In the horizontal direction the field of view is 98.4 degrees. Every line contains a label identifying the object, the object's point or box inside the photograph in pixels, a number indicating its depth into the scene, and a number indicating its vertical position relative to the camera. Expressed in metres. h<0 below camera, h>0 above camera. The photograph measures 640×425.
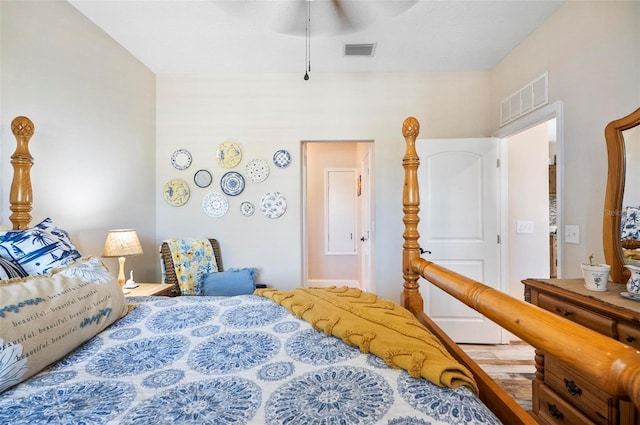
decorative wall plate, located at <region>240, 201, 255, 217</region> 2.96 +0.08
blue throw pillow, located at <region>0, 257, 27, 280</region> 1.00 -0.20
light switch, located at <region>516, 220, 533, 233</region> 2.72 -0.12
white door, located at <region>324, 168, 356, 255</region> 4.67 +0.07
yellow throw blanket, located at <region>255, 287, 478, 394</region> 0.74 -0.41
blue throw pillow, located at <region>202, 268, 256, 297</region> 2.53 -0.64
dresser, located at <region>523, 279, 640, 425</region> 1.14 -0.79
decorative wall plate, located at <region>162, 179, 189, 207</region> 2.96 +0.25
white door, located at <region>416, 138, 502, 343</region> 2.64 -0.05
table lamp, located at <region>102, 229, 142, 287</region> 2.02 -0.22
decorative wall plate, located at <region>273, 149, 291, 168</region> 2.96 +0.61
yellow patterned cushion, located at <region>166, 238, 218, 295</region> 2.54 -0.44
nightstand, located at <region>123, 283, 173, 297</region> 2.10 -0.58
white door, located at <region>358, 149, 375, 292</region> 3.25 -0.10
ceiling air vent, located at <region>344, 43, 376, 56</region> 2.45 +1.51
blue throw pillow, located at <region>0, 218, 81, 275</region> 1.14 -0.15
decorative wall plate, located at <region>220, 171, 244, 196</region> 2.95 +0.35
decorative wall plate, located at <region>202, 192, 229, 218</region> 2.97 +0.12
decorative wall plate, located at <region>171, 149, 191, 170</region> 2.97 +0.61
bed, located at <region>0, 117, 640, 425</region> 0.60 -0.44
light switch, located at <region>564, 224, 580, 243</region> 1.84 -0.13
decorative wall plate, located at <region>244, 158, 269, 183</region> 2.95 +0.48
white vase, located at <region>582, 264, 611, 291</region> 1.33 -0.31
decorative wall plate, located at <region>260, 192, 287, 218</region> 2.96 +0.12
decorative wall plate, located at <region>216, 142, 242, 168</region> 2.96 +0.65
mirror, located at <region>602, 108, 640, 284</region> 1.39 +0.09
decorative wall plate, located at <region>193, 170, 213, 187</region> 2.96 +0.40
